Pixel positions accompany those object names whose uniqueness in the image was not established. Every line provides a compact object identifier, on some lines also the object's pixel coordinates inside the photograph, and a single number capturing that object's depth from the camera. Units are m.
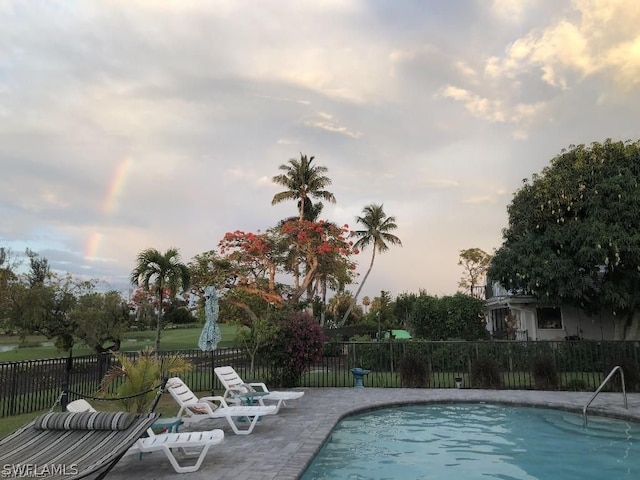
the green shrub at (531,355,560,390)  11.83
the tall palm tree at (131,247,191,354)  16.22
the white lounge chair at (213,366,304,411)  9.34
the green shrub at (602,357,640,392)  11.10
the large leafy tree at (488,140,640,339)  16.47
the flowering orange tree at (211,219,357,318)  26.06
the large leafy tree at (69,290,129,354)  19.36
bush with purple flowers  12.38
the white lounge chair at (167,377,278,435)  7.30
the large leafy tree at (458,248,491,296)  45.78
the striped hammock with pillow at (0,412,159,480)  3.92
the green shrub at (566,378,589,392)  11.65
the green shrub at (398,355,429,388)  12.82
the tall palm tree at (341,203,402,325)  39.06
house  22.19
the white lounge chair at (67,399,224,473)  5.21
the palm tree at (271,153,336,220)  34.31
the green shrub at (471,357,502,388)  12.14
